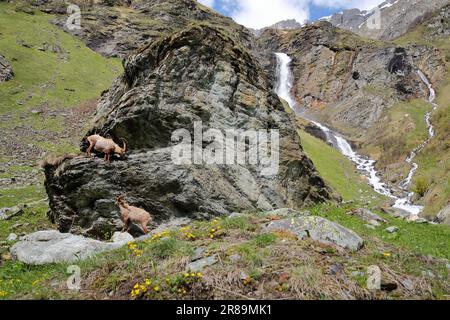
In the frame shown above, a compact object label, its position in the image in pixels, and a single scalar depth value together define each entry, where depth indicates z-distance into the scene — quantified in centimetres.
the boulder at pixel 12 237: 1663
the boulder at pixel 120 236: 1235
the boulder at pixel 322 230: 953
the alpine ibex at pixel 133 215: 1322
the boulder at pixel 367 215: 1649
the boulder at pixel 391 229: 1461
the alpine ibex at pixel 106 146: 1495
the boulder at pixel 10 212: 1964
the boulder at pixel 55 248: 1070
